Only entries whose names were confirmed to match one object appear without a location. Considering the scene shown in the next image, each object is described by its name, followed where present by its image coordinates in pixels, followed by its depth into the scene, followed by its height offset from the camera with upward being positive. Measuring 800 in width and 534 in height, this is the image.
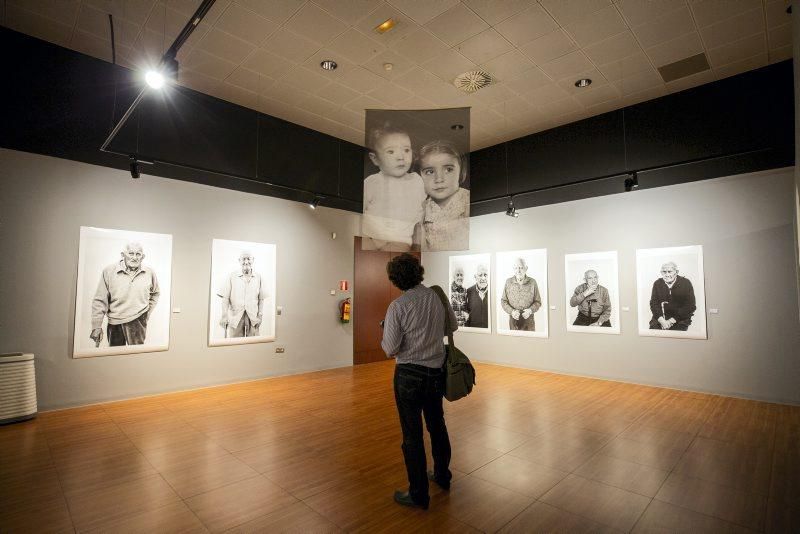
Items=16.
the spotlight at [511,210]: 7.60 +1.53
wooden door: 8.83 -0.28
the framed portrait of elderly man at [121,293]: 5.27 -0.07
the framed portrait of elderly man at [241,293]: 6.55 -0.09
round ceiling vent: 5.67 +3.11
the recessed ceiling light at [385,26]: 4.60 +3.15
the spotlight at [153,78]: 3.70 +2.01
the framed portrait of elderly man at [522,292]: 7.96 -0.10
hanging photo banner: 4.21 +1.19
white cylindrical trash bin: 4.44 -1.16
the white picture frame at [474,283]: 8.84 +0.12
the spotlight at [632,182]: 5.93 +1.62
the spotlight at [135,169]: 5.18 +1.59
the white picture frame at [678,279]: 6.19 +0.13
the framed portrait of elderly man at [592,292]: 7.07 -0.07
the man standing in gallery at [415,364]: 2.66 -0.53
